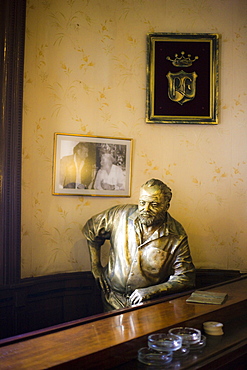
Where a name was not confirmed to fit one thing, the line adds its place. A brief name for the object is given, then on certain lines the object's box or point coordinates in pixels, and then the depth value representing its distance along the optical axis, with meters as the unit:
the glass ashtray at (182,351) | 1.90
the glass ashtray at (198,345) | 1.99
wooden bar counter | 1.67
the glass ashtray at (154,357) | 1.81
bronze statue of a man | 3.00
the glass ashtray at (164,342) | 1.87
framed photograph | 3.67
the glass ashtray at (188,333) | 2.00
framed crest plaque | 3.90
